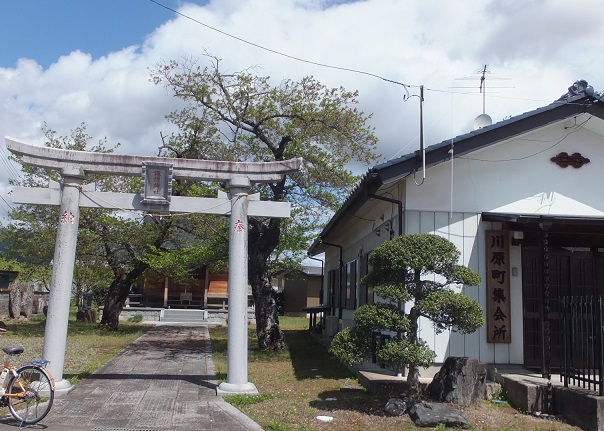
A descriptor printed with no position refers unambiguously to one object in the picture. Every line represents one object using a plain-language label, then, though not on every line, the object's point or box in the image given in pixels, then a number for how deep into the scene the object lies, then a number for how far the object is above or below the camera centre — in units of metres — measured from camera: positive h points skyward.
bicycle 7.07 -1.29
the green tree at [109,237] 19.67 +1.93
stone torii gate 9.29 +1.52
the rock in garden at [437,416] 7.12 -1.43
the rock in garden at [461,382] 8.14 -1.13
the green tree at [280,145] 13.83 +3.81
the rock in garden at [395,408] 7.62 -1.42
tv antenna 10.88 +3.50
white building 9.90 +1.76
